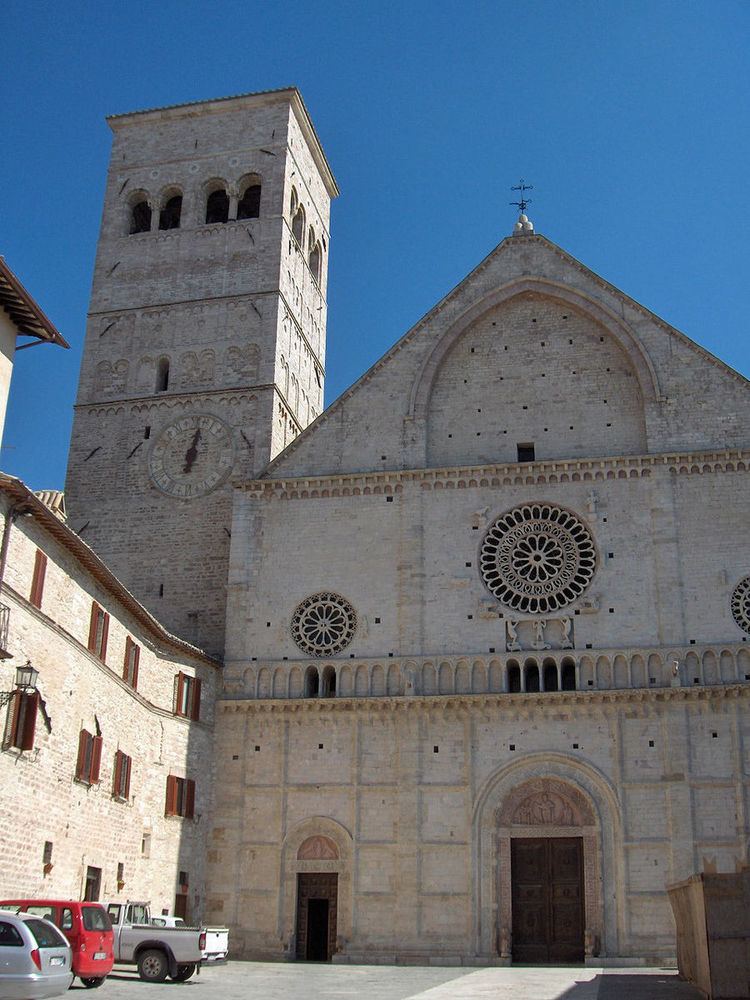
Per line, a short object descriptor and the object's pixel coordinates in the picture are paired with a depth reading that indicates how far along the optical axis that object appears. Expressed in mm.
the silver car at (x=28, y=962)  13484
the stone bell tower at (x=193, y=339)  33188
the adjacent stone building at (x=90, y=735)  20344
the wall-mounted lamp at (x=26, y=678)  20109
